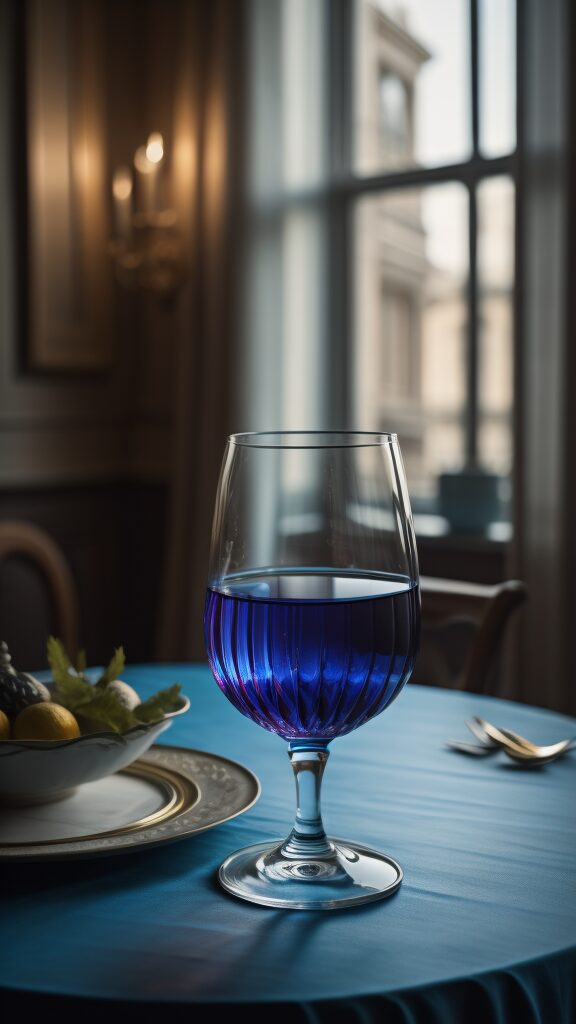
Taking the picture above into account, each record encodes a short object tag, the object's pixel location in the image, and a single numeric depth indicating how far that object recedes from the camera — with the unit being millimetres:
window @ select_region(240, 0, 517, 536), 2766
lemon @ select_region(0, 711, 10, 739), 748
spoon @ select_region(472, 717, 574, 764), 908
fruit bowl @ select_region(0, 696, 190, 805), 698
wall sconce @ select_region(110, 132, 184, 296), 2855
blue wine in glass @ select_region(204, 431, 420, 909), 615
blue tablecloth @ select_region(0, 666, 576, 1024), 528
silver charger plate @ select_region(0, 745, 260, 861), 674
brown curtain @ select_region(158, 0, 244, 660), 2943
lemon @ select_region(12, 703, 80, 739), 737
